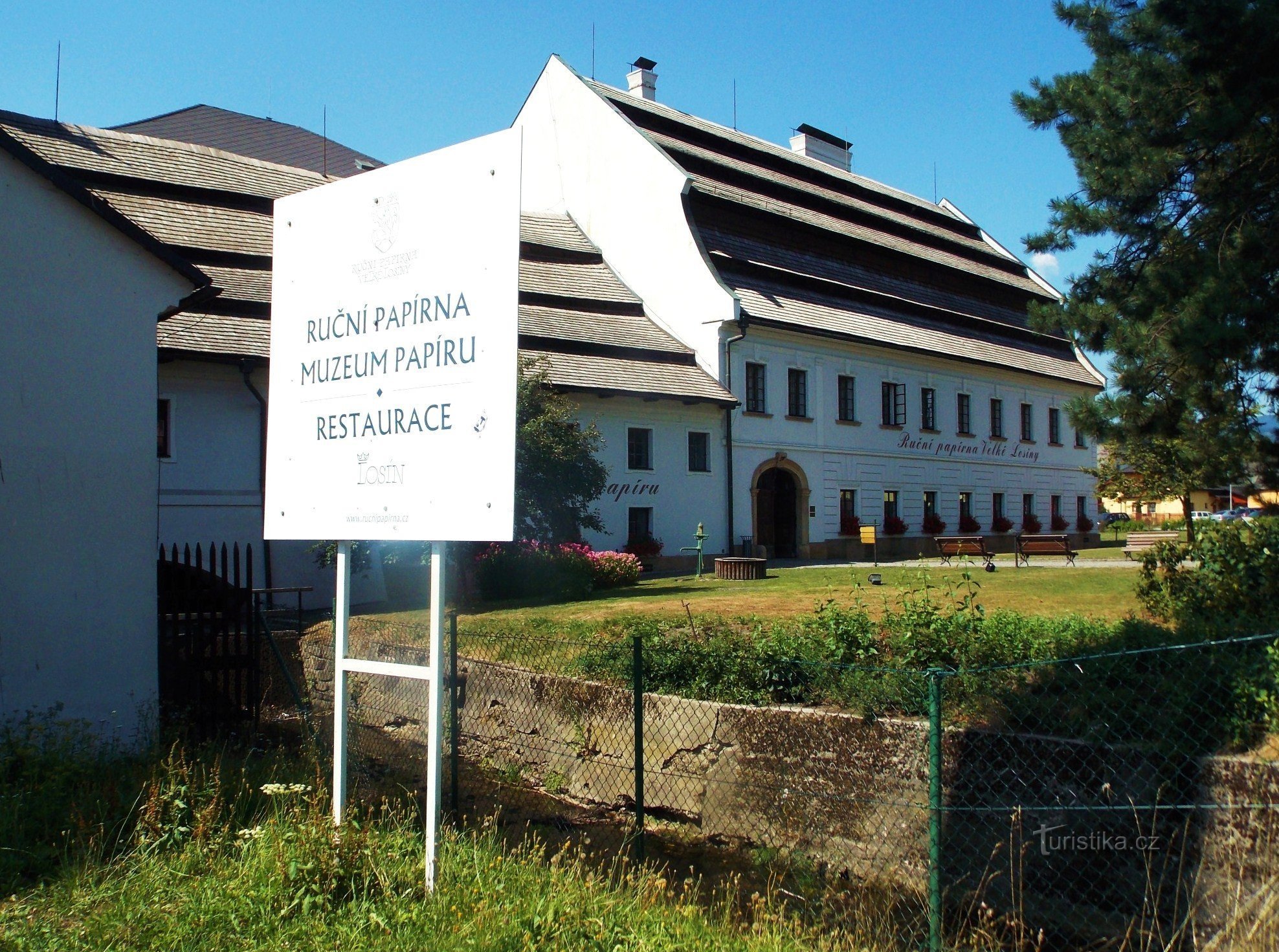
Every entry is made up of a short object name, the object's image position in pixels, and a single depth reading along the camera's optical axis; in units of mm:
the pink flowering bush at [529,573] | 18859
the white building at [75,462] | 9352
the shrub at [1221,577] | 9812
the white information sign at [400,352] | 4992
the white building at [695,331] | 23312
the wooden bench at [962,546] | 24922
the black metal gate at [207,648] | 11312
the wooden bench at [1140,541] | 27828
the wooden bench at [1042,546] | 24584
